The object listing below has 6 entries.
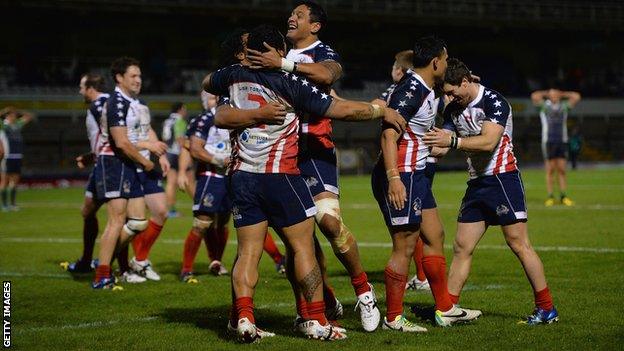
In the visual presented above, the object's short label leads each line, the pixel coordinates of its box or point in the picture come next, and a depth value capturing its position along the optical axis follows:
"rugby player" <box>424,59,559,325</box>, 17.37
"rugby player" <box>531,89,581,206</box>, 47.09
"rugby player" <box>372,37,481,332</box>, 16.64
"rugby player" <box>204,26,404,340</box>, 15.82
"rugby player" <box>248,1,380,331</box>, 17.00
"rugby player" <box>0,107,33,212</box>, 51.19
